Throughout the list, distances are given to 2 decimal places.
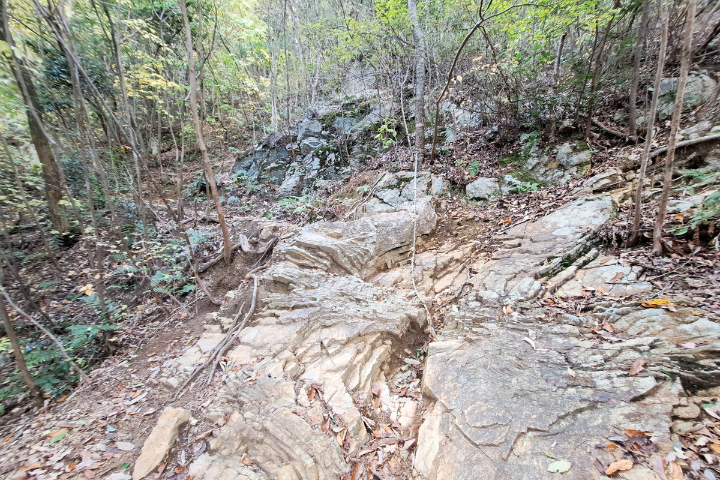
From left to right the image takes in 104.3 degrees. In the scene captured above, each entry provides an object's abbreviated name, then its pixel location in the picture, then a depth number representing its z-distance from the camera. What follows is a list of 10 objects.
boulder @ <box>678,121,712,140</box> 4.99
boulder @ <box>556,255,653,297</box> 3.38
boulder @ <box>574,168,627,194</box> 5.44
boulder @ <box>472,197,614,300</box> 4.20
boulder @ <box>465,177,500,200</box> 7.02
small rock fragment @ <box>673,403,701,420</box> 2.04
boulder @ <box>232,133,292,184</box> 12.95
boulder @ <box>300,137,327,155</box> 12.70
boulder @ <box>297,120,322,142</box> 13.06
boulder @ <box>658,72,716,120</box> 5.71
